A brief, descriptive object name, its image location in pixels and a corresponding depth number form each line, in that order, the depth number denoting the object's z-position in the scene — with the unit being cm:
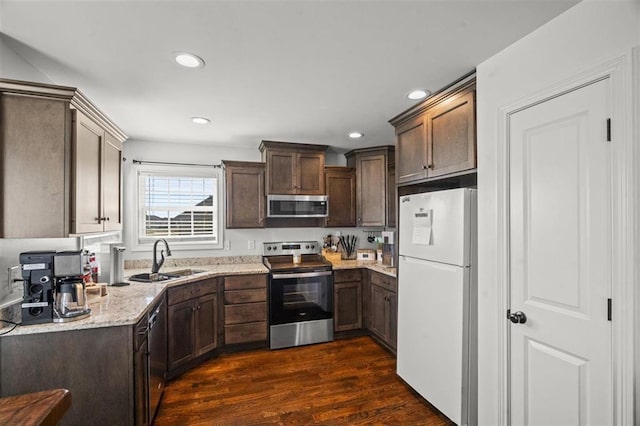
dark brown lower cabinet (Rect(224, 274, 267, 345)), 340
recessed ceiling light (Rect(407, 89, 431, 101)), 235
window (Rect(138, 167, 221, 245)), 376
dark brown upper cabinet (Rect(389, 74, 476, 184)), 208
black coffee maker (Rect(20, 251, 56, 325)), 172
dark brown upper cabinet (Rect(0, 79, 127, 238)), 170
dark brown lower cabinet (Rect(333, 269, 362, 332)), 374
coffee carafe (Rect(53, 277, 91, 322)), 179
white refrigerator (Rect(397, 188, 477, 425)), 205
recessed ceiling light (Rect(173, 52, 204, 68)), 183
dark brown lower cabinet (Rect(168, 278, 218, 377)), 281
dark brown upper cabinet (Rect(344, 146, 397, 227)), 396
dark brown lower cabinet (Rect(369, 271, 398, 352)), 324
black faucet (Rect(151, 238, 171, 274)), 310
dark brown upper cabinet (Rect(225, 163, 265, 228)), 378
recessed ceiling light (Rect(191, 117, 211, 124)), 297
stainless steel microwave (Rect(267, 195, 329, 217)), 380
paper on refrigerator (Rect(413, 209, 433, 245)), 234
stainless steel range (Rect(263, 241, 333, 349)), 351
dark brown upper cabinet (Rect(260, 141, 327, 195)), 379
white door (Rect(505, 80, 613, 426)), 134
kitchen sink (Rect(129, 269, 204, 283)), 299
